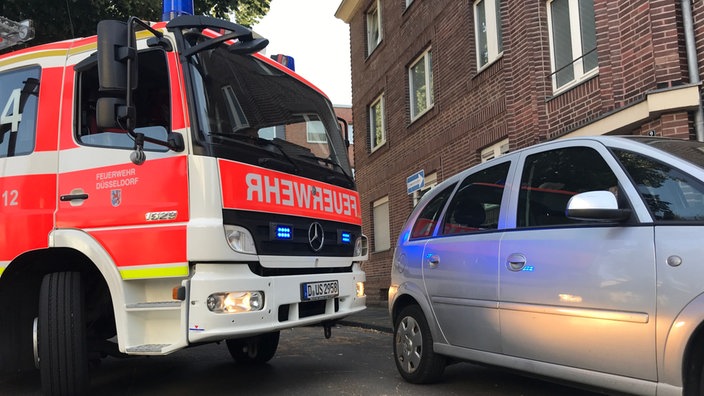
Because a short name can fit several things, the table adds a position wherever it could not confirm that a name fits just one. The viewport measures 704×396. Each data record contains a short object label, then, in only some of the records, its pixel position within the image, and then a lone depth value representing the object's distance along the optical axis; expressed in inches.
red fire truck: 145.1
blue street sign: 354.0
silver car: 109.5
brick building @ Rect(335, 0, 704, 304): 241.0
